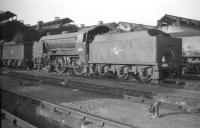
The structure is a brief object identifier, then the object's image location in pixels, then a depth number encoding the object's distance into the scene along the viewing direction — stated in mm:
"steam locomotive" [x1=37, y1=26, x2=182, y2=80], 12156
